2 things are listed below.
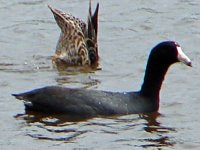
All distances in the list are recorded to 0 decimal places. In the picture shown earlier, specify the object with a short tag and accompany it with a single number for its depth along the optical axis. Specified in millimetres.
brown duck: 15398
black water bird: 12508
